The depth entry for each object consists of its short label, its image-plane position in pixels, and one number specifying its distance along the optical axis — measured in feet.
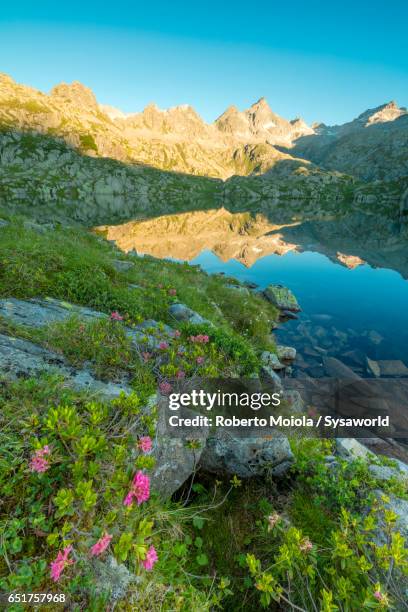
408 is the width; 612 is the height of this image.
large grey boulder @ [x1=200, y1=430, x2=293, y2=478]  17.58
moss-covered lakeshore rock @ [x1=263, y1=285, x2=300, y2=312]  82.89
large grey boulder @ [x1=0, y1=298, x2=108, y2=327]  22.22
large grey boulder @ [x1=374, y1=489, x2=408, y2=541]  14.21
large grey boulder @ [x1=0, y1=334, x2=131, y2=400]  15.06
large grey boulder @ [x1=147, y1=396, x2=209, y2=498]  14.42
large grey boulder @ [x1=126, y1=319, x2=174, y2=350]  21.30
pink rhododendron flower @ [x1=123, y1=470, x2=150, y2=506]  10.61
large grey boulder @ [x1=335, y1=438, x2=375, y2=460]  23.02
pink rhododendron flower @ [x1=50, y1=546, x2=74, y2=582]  8.13
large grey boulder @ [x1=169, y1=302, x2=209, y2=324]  34.30
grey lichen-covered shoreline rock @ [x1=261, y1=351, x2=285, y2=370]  36.78
